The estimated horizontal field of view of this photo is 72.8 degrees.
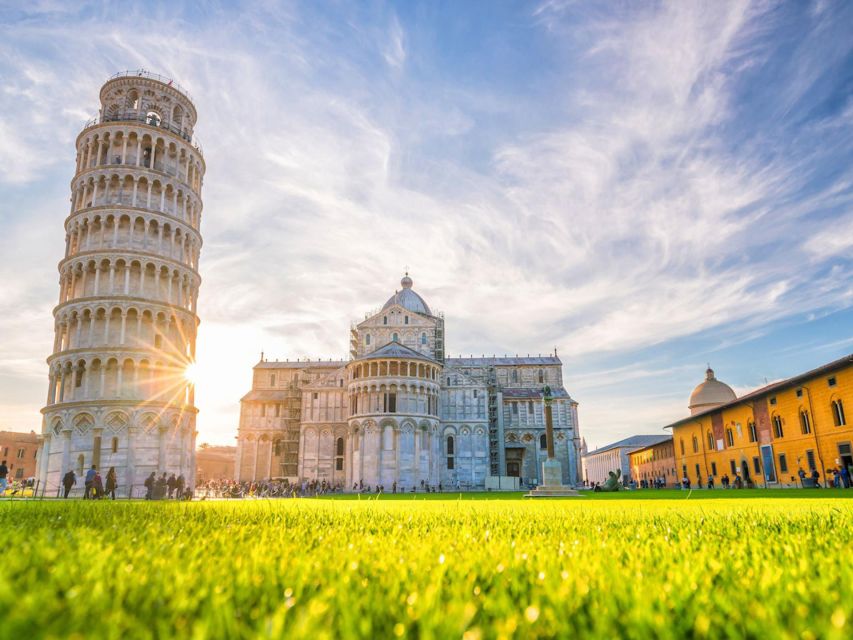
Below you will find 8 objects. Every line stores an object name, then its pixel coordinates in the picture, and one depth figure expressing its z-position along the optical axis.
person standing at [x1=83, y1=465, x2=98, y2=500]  23.31
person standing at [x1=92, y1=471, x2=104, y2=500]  23.99
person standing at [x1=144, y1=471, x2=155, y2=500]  28.70
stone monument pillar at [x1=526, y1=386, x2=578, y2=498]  31.14
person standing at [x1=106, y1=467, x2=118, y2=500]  25.80
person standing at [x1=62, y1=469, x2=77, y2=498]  26.31
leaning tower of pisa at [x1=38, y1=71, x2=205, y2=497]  33.41
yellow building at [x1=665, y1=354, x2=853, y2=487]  32.44
